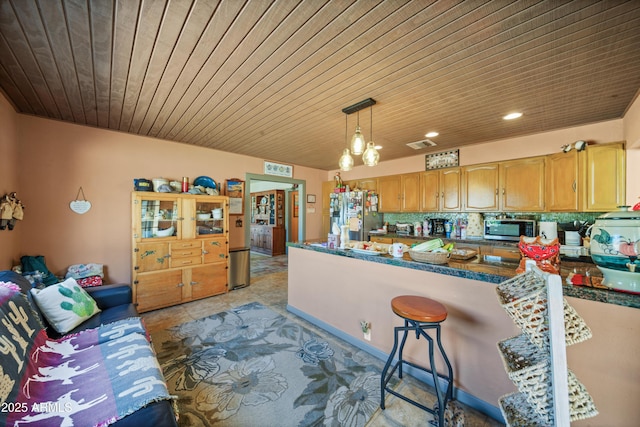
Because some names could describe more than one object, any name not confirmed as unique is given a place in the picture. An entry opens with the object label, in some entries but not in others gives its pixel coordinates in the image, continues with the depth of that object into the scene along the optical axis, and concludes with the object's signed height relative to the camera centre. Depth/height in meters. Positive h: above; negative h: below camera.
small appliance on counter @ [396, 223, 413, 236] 4.71 -0.37
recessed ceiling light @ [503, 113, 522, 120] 2.72 +1.12
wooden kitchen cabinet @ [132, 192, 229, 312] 3.19 -0.54
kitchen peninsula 1.17 -0.78
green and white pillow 1.81 -0.75
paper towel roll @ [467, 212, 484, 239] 3.85 -0.25
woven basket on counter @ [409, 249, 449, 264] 1.72 -0.34
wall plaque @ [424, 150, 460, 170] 4.05 +0.92
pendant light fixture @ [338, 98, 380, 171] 2.26 +0.63
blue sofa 1.04 -0.91
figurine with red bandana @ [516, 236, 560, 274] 1.30 -0.24
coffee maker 4.28 -0.29
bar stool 1.40 -0.66
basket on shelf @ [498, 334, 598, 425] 0.74 -0.57
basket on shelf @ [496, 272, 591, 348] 0.74 -0.34
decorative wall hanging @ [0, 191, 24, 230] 2.23 +0.02
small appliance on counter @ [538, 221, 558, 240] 3.13 -0.24
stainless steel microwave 3.37 -0.26
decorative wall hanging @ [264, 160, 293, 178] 4.98 +0.92
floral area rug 1.56 -1.34
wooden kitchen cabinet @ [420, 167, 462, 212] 3.97 +0.37
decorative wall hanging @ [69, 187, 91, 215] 3.07 +0.09
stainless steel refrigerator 4.89 +0.00
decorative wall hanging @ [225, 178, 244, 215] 4.44 +0.33
